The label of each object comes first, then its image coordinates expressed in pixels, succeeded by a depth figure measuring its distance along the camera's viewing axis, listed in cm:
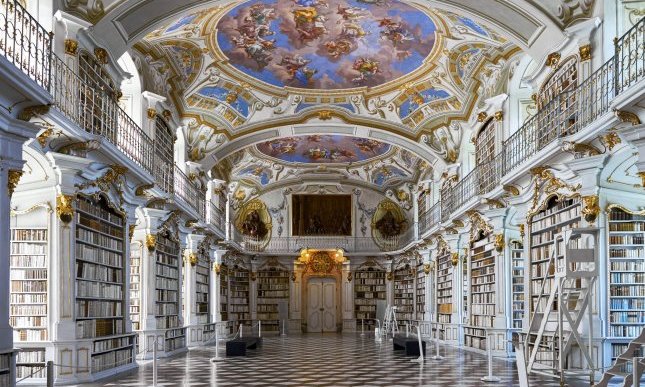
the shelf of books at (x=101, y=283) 1323
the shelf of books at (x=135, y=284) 1827
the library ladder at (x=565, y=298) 1102
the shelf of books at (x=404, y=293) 3234
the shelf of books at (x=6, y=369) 907
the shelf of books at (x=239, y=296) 3250
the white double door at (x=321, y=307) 3575
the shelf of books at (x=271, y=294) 3466
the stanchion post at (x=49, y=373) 878
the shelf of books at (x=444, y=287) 2488
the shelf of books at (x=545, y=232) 1396
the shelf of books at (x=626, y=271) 1278
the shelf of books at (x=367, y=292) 3509
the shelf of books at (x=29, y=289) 1236
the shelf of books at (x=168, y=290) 1936
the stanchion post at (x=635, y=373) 744
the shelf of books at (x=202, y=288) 2486
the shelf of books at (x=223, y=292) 2926
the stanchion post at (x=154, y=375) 1184
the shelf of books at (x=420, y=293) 2959
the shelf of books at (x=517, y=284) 1756
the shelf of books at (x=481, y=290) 1928
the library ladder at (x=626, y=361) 933
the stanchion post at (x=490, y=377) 1279
